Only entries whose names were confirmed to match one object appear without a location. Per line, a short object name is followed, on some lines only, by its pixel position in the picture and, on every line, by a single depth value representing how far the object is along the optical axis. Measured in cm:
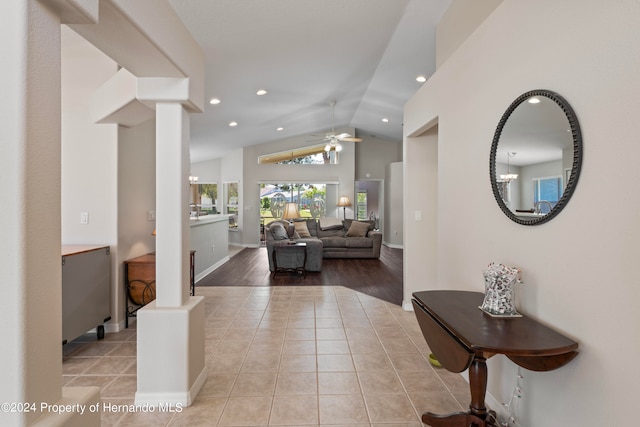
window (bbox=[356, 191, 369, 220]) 1058
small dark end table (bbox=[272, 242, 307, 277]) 625
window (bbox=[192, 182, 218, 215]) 1048
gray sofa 646
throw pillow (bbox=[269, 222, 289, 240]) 661
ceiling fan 721
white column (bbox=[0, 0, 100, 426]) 93
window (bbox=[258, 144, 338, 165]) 982
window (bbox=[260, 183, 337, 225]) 1000
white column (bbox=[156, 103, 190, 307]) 219
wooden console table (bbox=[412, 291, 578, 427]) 136
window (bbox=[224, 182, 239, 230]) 999
